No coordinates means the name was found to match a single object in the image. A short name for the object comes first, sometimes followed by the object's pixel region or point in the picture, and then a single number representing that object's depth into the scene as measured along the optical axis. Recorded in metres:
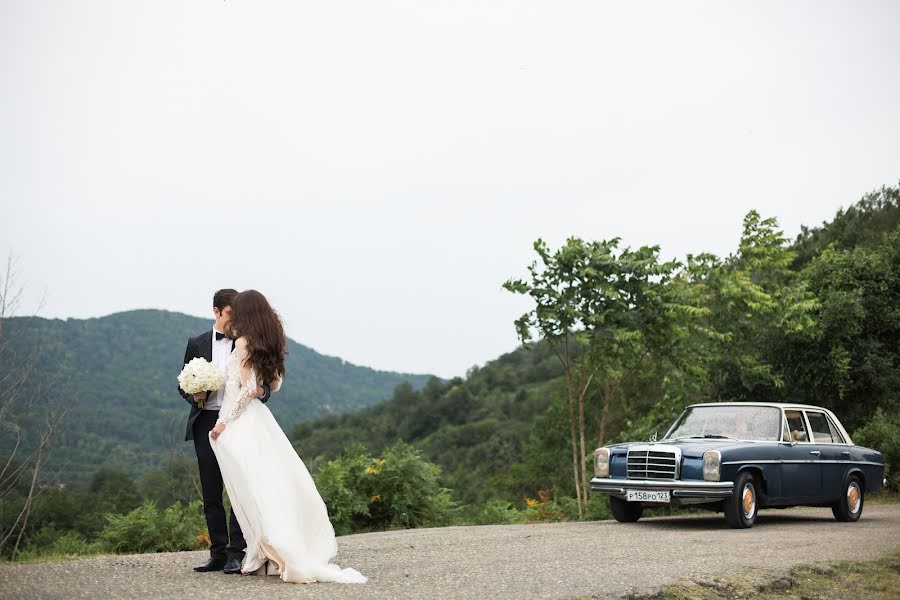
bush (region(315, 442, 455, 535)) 13.93
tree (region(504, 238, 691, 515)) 17.41
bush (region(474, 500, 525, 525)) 15.70
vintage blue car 11.84
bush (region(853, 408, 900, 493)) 19.69
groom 7.25
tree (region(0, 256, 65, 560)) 17.50
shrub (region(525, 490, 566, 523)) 16.16
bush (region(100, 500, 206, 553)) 12.60
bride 6.99
